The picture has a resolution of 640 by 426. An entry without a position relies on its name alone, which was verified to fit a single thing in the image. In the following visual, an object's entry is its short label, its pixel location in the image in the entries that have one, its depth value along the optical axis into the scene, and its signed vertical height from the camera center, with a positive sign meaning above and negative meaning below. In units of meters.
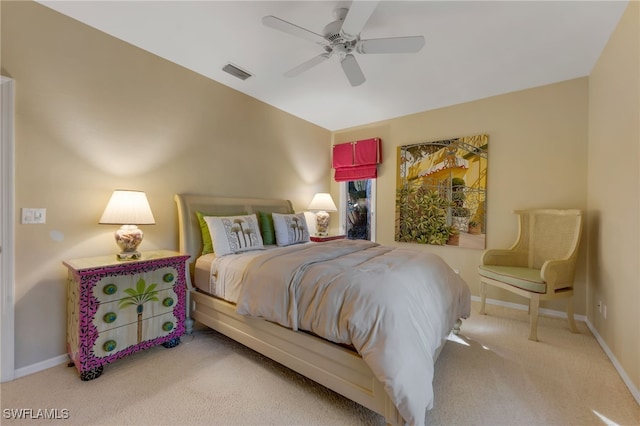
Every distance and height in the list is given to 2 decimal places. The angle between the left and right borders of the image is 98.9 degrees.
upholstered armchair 2.57 -0.52
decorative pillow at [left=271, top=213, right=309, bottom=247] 3.30 -0.22
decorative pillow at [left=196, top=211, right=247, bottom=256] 2.84 -0.26
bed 1.41 -0.80
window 4.72 +0.05
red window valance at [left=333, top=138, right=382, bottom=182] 4.51 +0.91
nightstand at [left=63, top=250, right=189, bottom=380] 1.90 -0.74
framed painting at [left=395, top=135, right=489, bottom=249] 3.65 +0.29
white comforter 1.37 -0.58
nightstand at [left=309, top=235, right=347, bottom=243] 4.04 -0.40
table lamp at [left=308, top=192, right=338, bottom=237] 4.46 +0.05
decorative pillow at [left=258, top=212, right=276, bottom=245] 3.39 -0.23
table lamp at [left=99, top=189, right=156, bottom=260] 2.18 -0.06
